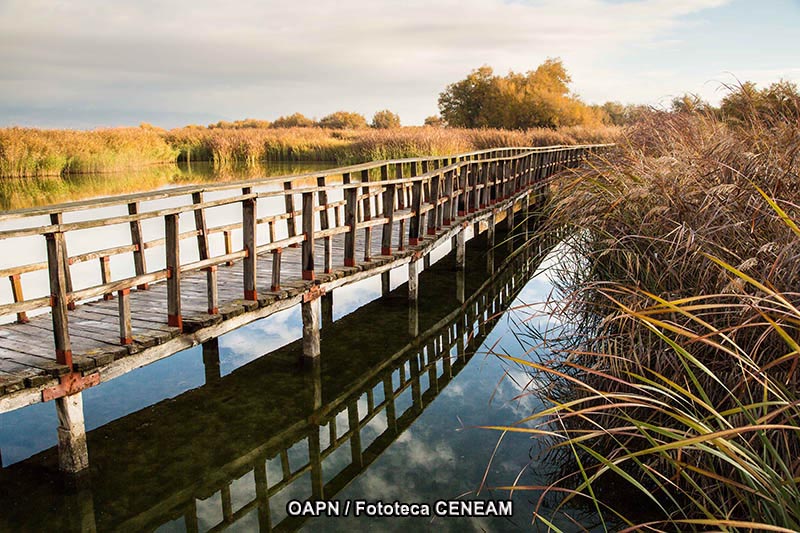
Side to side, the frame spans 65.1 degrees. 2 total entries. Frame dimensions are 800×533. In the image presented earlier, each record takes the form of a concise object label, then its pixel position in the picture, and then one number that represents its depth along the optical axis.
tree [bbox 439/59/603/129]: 44.00
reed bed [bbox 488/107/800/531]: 3.04
